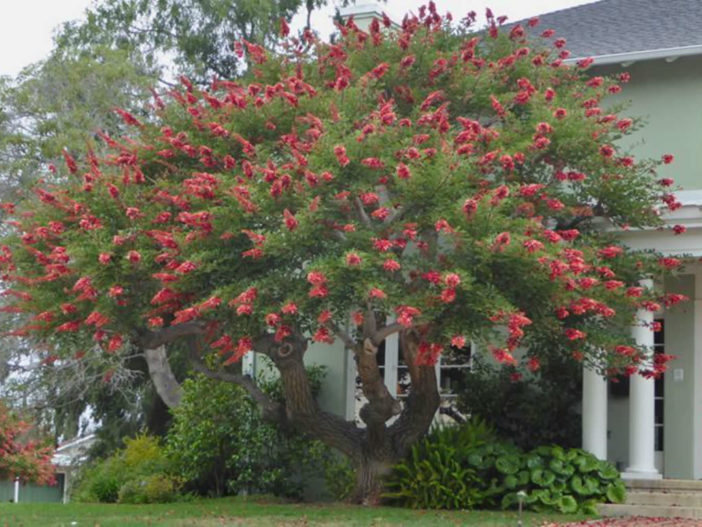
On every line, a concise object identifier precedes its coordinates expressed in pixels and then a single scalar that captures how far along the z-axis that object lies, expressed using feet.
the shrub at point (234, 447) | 52.54
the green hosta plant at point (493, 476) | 42.96
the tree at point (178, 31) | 91.20
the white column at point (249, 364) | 58.75
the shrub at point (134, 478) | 53.21
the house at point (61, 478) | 91.50
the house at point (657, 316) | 45.44
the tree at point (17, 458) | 44.47
